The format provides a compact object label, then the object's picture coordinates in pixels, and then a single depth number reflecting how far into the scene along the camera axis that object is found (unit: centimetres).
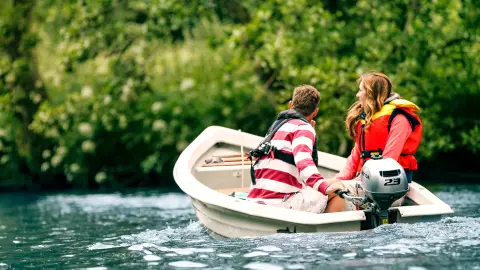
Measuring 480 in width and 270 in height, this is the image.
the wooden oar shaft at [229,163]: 1527
